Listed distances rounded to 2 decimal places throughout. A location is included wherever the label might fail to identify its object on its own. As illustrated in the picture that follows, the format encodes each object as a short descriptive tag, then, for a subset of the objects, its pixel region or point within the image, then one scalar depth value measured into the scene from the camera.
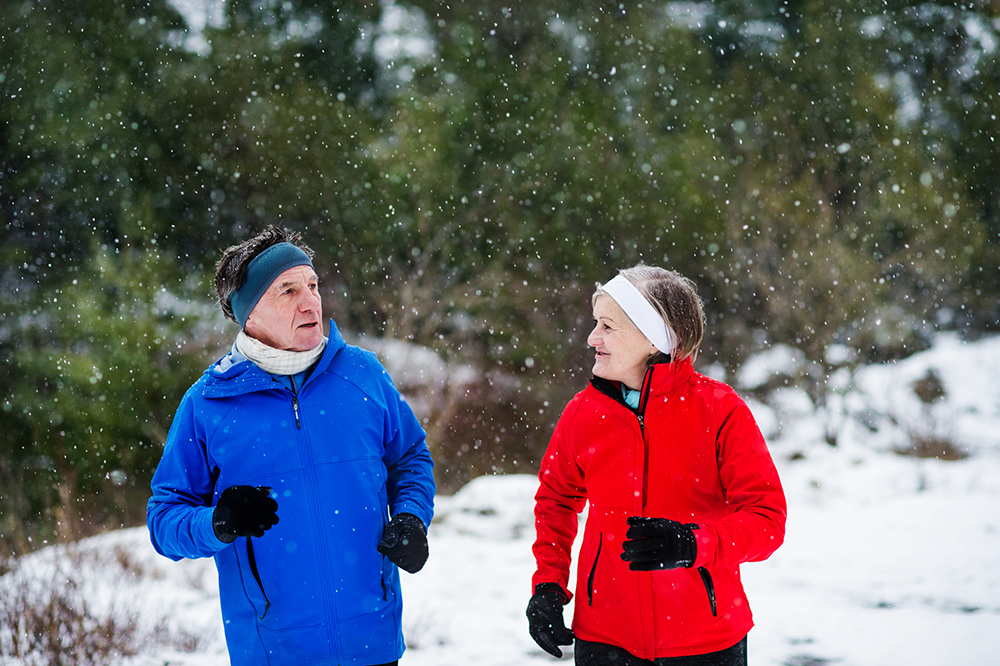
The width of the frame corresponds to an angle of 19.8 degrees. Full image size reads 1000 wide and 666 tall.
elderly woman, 4.67
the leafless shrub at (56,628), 5.82
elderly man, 4.73
